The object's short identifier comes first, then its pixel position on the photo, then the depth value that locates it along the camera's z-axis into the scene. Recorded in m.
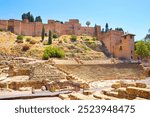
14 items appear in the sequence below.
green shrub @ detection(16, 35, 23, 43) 40.37
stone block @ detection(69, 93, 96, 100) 9.00
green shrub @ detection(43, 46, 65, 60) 29.71
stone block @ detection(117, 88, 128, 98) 9.43
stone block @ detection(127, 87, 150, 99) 8.46
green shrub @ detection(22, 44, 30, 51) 38.06
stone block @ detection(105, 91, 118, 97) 10.26
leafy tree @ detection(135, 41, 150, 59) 35.78
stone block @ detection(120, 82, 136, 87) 14.05
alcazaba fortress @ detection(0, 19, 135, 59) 39.25
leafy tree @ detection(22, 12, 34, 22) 49.64
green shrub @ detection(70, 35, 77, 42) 44.33
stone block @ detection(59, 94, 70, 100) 10.52
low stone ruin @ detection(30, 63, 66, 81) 19.39
